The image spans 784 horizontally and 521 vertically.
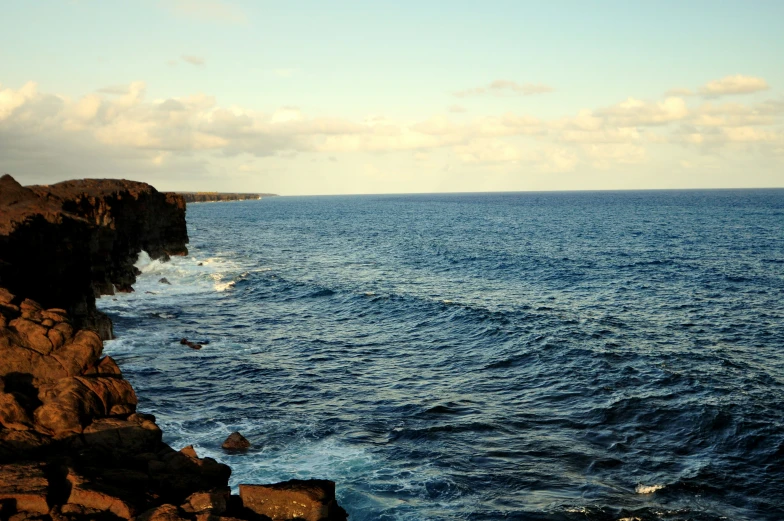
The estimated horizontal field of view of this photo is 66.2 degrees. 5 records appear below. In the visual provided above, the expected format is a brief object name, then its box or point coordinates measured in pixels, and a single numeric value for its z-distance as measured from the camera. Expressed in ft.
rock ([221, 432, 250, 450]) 88.53
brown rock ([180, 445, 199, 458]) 63.43
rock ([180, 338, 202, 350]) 143.19
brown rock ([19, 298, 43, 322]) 81.66
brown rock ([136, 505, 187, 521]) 49.01
